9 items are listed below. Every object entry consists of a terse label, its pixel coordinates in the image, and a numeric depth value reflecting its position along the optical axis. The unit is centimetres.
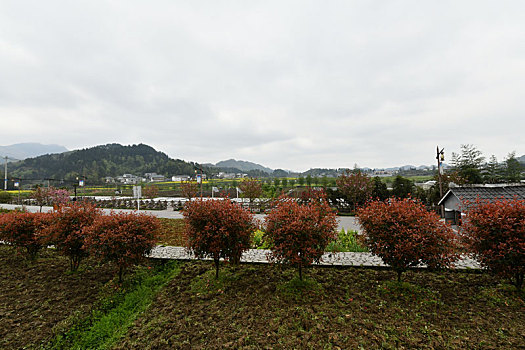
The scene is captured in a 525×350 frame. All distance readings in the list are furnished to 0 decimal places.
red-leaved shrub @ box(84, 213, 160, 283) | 502
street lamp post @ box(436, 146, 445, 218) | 1202
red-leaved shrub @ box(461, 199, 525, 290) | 411
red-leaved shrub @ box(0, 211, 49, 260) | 664
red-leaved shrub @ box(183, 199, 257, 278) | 510
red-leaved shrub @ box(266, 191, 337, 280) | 474
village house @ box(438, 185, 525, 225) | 817
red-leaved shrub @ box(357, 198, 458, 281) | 445
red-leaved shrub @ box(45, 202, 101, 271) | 568
